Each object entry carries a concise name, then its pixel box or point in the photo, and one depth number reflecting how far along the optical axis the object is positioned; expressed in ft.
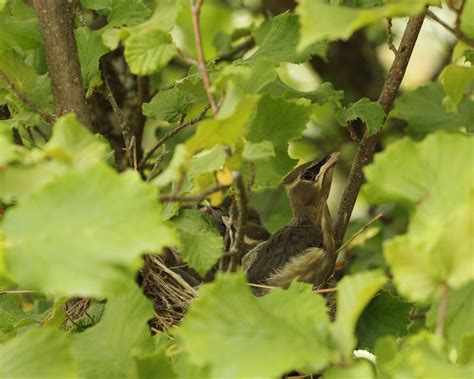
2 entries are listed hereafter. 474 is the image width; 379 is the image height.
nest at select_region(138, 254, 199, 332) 15.60
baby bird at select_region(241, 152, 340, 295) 19.02
